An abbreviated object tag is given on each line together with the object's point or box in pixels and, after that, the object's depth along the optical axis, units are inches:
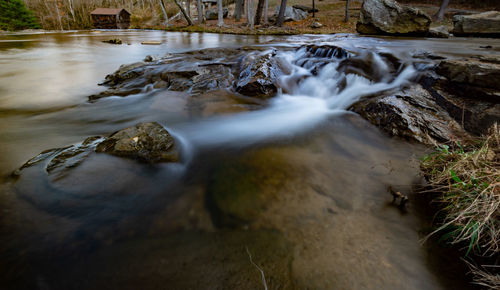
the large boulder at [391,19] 499.5
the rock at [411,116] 124.3
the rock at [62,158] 90.7
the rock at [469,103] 128.6
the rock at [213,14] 1198.9
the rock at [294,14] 933.2
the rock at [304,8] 1026.7
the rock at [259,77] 193.6
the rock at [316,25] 779.8
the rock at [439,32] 479.5
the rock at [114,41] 512.2
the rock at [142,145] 101.1
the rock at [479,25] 466.3
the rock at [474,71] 133.1
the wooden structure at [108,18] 1229.3
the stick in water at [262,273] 54.7
